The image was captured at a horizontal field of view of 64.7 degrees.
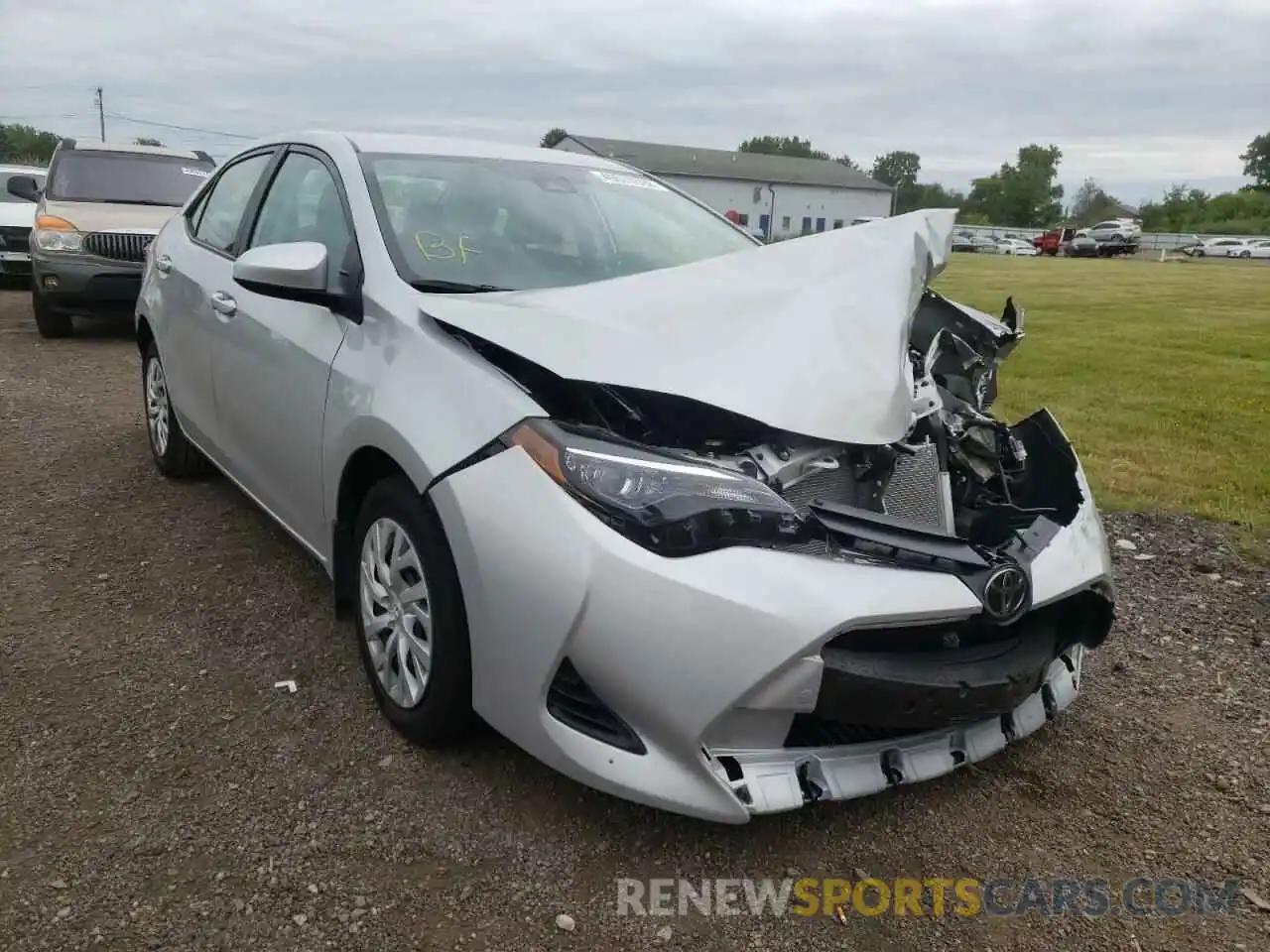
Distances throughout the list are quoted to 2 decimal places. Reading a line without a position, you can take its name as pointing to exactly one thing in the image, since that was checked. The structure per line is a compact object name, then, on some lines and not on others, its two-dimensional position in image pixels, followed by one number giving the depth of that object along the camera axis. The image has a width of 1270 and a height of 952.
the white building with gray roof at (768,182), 65.75
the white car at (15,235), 12.74
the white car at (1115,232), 49.44
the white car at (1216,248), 51.41
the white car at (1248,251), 49.72
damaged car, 2.09
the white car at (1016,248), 54.08
